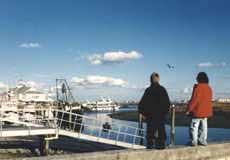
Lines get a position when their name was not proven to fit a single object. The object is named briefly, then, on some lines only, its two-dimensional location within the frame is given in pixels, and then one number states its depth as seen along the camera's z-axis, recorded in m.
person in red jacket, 5.37
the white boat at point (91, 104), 105.45
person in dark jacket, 4.90
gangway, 12.63
